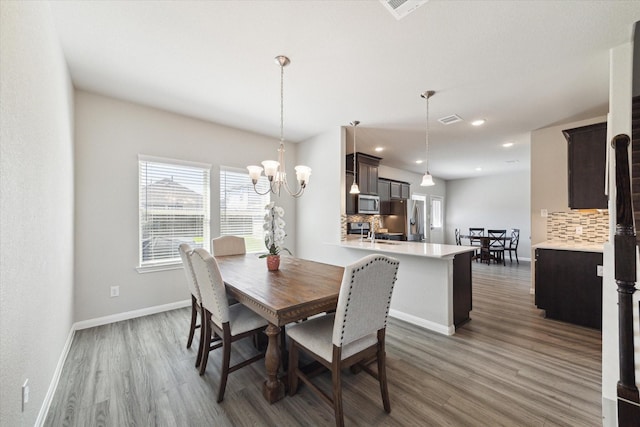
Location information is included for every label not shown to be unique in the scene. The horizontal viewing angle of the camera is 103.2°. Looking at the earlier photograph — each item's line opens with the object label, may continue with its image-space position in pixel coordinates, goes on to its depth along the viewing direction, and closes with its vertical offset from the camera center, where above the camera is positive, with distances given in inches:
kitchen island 112.3 -35.0
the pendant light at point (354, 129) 153.1 +35.7
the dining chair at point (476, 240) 288.4 -32.0
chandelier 94.0 +17.7
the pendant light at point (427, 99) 116.2 +54.6
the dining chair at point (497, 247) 267.0 -37.6
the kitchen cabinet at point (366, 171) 197.1 +33.3
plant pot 96.1 -18.6
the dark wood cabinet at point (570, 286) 113.8 -35.2
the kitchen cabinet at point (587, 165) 119.2 +22.5
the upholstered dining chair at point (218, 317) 70.4 -33.2
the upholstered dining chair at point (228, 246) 130.6 -17.4
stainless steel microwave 196.8 +6.8
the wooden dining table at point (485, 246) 271.1 -37.2
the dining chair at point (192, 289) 86.8 -26.9
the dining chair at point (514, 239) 278.2 -31.2
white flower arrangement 93.3 -5.7
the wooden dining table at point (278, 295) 61.1 -21.9
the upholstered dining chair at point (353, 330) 58.0 -30.5
